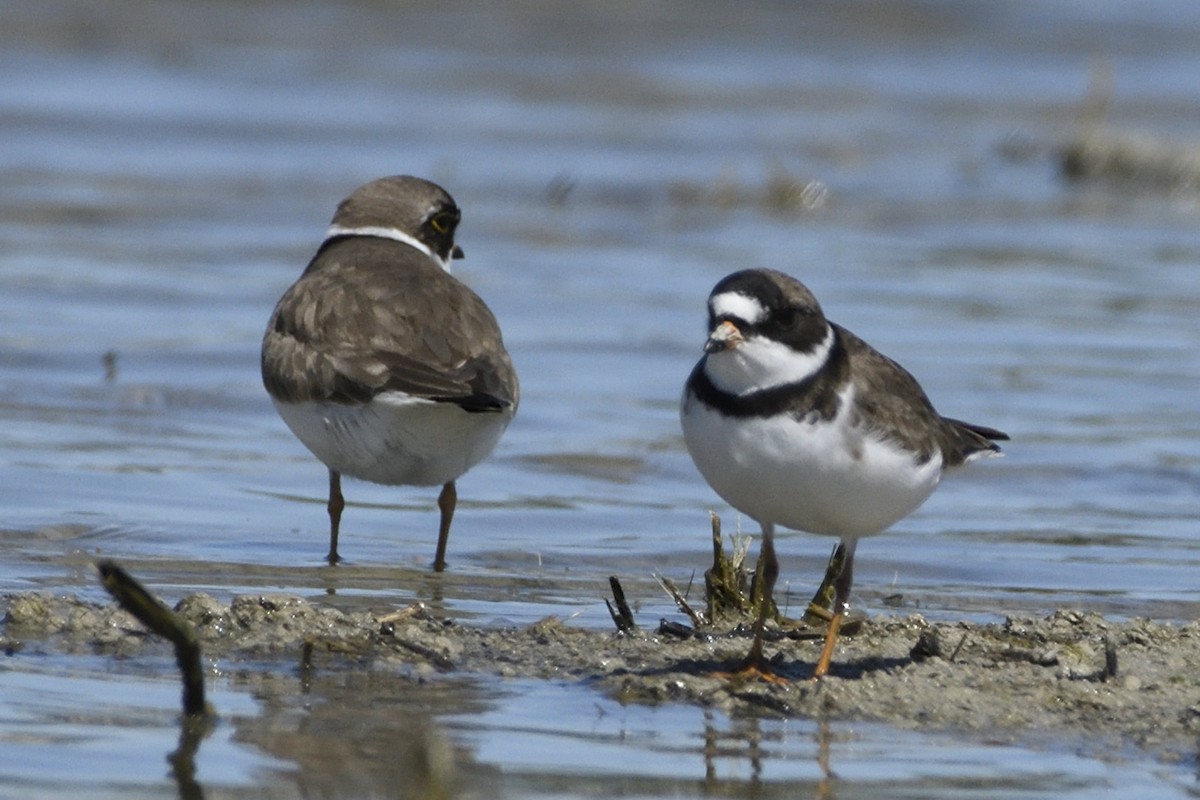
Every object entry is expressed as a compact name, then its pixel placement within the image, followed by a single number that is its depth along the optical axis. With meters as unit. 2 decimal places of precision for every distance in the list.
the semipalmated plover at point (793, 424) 9.62
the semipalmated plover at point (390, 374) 13.24
